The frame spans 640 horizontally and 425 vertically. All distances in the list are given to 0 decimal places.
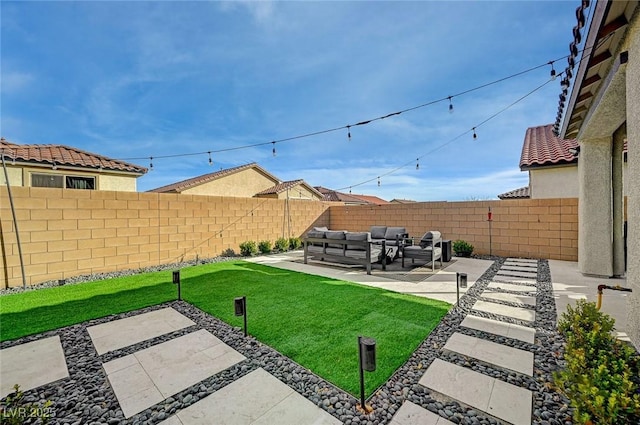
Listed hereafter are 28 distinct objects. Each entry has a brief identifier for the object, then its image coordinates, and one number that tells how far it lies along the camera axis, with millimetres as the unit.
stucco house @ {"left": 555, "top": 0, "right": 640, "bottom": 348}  2391
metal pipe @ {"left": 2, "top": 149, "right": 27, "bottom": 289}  4852
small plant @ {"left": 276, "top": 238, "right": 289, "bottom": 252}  9359
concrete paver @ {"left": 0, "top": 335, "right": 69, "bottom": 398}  2199
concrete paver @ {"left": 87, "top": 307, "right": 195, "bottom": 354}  2880
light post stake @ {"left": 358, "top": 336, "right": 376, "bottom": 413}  1817
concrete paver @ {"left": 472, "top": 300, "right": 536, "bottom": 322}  3439
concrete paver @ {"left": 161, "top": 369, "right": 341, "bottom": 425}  1744
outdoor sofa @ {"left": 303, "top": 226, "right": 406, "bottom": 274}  6102
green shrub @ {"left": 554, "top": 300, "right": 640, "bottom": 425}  1432
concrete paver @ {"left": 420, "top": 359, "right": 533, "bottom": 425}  1774
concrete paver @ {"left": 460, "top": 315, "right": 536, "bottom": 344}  2888
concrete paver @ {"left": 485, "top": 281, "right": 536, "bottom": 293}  4595
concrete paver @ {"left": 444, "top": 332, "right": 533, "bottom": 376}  2328
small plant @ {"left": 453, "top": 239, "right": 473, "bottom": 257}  7832
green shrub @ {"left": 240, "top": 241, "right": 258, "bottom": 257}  8445
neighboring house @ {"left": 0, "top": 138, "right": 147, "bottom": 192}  7379
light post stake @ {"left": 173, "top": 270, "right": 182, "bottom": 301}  4141
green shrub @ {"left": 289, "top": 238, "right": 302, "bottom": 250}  9961
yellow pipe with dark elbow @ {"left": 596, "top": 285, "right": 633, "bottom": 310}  3281
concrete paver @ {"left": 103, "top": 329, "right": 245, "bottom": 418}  2029
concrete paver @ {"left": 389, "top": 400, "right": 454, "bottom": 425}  1703
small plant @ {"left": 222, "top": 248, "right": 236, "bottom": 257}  8242
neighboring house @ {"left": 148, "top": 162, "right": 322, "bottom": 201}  15320
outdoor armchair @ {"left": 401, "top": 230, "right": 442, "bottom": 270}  6125
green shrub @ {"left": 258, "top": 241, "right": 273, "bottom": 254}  8891
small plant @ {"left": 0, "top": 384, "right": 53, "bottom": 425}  1524
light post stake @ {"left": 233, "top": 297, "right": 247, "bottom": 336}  2958
